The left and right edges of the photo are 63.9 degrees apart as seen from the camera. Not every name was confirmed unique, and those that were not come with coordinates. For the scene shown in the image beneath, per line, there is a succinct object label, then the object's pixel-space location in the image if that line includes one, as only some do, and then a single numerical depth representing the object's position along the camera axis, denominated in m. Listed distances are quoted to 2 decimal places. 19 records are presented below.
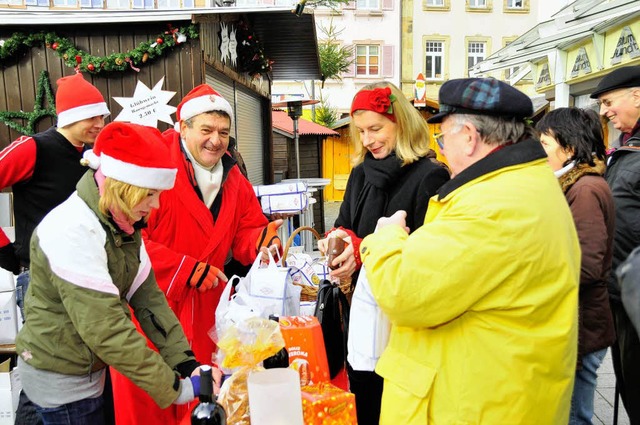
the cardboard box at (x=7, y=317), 3.51
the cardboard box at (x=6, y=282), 3.53
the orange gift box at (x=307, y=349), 1.90
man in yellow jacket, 1.33
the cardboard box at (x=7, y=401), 2.81
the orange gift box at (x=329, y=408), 1.59
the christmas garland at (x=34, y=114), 4.50
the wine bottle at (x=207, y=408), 1.45
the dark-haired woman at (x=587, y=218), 2.41
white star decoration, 4.41
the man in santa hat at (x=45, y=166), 3.03
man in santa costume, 2.55
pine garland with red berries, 4.29
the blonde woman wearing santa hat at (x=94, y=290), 1.71
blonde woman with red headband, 2.25
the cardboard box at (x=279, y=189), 6.07
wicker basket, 2.40
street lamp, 9.07
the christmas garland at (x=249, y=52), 6.22
